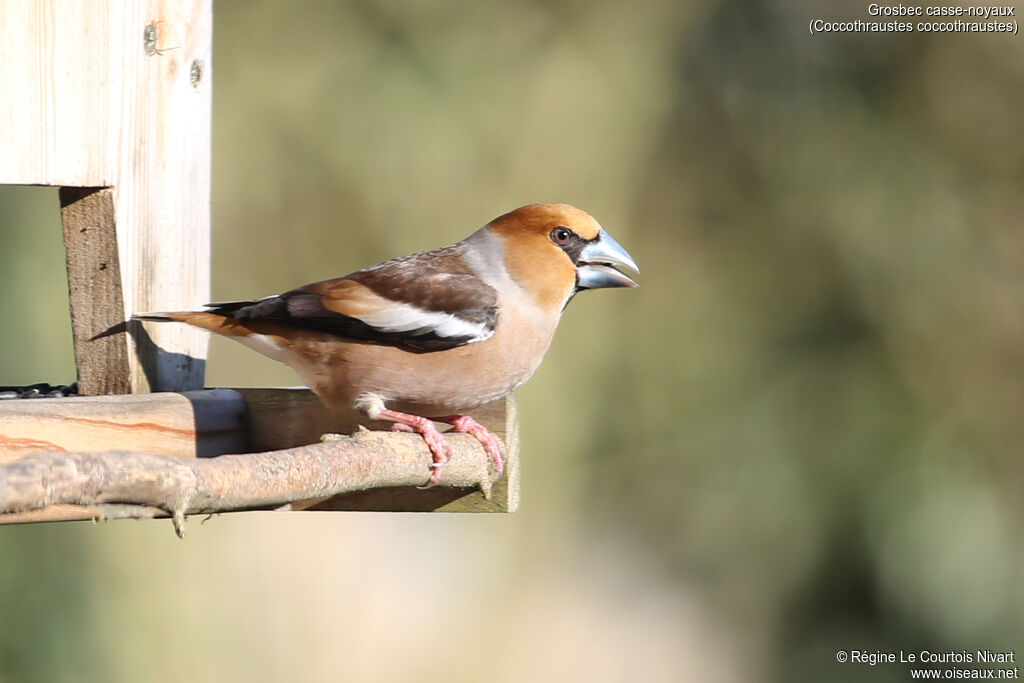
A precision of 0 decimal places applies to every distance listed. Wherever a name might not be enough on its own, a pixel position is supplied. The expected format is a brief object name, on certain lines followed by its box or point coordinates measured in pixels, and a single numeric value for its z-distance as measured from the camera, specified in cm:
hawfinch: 687
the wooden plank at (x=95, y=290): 644
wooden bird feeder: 587
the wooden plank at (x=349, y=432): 652
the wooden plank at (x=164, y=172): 648
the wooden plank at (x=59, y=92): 586
